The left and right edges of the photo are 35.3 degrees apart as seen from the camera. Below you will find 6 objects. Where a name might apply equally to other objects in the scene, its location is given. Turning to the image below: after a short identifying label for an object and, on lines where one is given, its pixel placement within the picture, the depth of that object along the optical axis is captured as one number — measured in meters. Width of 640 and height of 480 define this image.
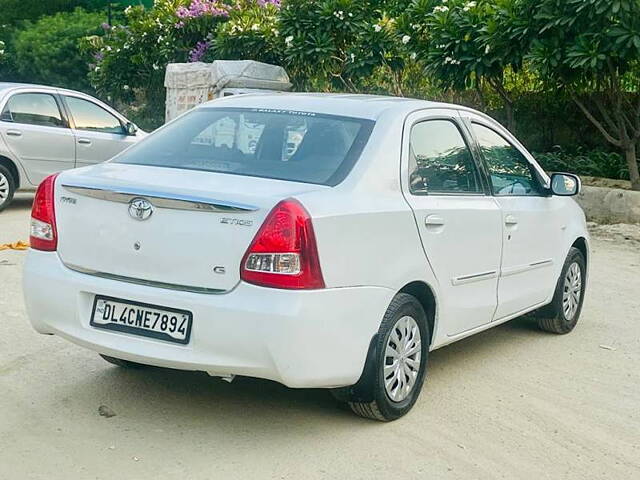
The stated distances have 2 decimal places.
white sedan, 4.24
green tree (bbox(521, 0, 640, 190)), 11.37
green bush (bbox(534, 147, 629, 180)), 13.62
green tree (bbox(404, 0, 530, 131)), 12.77
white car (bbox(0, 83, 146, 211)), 12.11
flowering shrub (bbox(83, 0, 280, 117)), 19.80
